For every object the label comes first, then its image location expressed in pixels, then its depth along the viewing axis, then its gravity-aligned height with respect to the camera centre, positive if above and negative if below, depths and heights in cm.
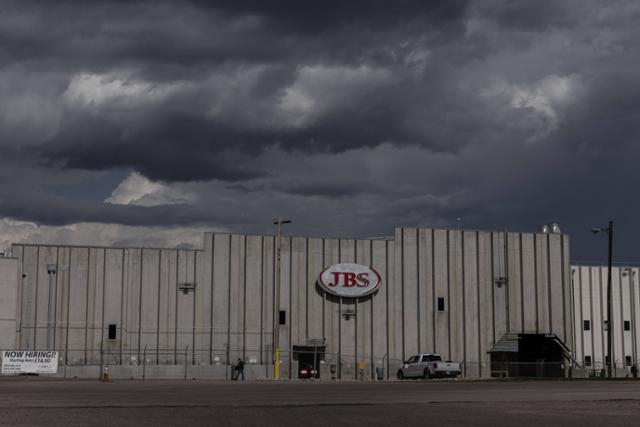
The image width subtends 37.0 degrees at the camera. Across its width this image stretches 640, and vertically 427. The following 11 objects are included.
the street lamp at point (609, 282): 6368 +295
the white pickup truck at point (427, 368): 5794 -258
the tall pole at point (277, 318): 5997 +41
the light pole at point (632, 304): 7556 +177
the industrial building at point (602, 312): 7388 +112
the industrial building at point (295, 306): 6091 +124
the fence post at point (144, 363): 5753 -247
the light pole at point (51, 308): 6028 +89
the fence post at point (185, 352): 6256 -185
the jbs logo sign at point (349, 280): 6562 +306
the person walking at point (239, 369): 5862 -275
